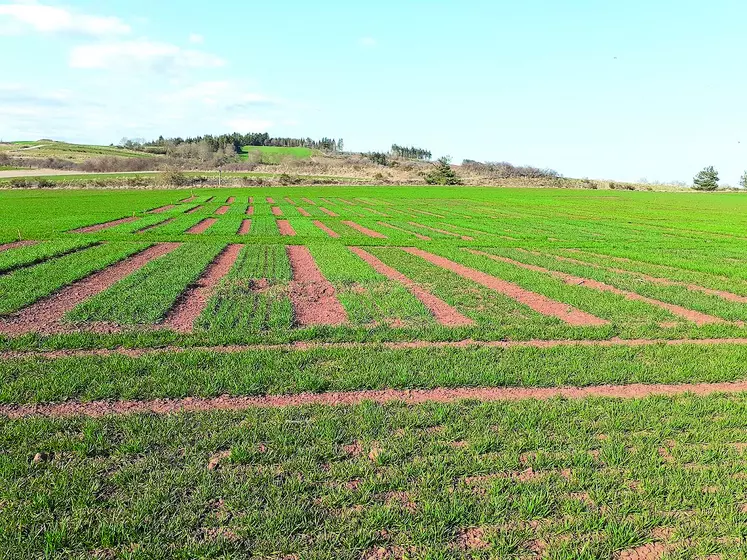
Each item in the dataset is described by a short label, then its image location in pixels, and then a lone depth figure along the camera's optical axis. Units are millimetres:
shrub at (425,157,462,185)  128000
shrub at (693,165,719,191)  141875
